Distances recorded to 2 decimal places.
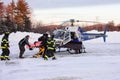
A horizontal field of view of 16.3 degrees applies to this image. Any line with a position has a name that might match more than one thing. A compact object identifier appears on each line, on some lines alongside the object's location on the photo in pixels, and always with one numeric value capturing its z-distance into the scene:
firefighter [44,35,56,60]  25.82
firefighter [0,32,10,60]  26.17
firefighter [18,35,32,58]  27.87
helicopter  32.53
